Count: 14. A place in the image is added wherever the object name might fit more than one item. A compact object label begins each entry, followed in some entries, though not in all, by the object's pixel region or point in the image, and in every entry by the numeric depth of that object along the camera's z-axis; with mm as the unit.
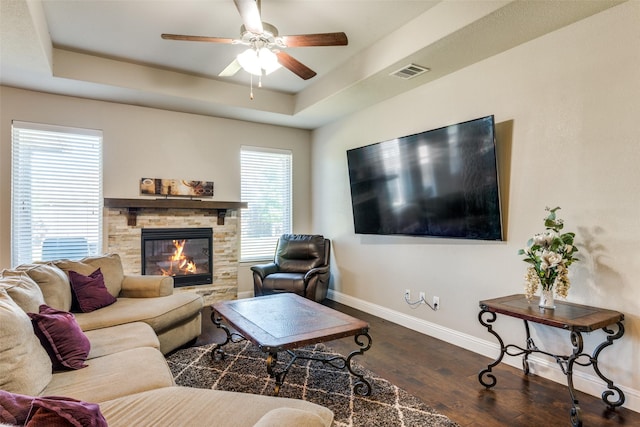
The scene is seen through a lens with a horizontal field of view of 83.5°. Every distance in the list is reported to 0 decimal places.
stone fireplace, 4469
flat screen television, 3119
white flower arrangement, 2439
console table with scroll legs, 2170
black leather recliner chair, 4574
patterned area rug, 2236
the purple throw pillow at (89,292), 2977
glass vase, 2479
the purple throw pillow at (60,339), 1896
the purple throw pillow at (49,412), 938
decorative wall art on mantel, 4637
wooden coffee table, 2320
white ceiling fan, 2514
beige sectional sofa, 1444
